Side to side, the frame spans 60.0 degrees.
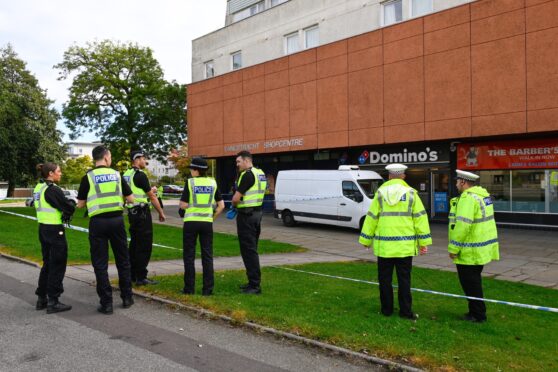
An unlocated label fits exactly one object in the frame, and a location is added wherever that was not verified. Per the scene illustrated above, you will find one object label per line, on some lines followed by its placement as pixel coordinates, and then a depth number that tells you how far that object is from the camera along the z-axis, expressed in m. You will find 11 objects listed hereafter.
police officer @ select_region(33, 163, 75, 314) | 5.99
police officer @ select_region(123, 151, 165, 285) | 7.10
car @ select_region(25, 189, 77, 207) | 34.41
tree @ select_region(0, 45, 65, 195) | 22.22
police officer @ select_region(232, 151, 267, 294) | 6.59
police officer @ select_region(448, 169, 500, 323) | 5.53
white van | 16.73
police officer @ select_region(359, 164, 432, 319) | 5.52
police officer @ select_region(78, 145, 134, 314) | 5.84
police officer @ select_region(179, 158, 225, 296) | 6.53
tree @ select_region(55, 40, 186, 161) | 29.70
